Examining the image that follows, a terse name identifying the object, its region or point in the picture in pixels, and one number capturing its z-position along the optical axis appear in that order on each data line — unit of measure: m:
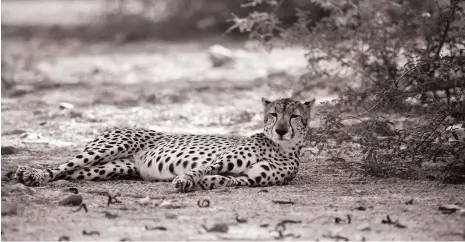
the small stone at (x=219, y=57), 33.76
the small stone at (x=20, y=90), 27.89
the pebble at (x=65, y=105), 25.02
